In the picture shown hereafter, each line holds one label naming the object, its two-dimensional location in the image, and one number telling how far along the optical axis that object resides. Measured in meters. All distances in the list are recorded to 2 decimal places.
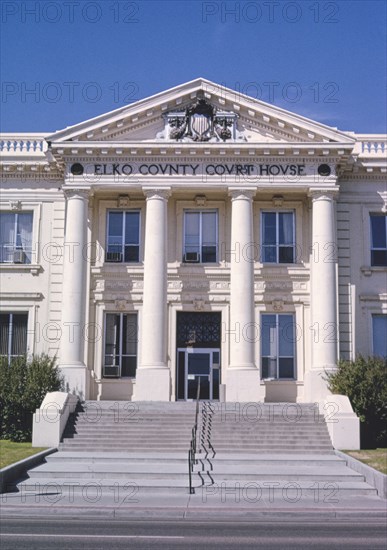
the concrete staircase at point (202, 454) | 20.20
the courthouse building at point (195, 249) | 31.14
